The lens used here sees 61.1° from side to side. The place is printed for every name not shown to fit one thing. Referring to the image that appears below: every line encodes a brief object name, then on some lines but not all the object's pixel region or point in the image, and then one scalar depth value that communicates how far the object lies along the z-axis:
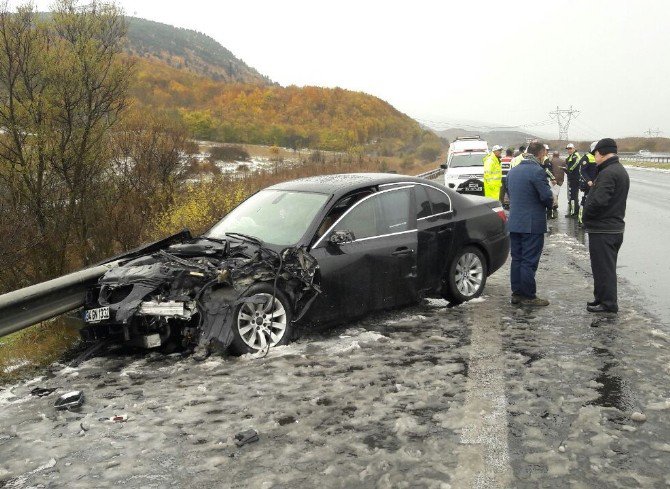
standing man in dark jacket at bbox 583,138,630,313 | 6.26
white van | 20.09
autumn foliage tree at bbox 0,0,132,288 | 10.83
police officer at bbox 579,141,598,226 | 12.91
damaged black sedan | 5.17
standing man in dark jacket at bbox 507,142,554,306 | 6.85
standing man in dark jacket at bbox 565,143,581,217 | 14.38
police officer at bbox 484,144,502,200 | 13.97
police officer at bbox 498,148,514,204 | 15.39
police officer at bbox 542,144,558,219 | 15.11
